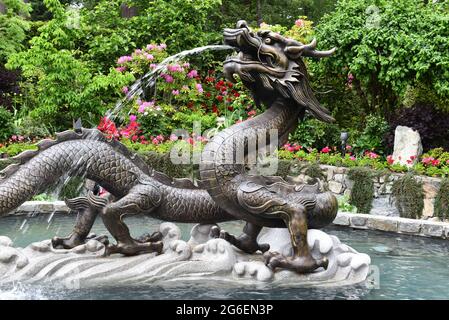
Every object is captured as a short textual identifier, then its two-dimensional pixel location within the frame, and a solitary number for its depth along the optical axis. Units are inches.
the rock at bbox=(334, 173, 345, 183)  373.1
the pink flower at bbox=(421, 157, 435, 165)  357.4
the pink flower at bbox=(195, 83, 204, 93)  552.7
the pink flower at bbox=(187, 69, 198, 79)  557.6
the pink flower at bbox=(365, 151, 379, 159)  406.2
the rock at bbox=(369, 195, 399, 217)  349.7
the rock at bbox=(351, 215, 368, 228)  315.0
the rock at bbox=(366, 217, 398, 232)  306.2
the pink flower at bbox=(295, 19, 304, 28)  572.4
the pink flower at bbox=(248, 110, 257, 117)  524.6
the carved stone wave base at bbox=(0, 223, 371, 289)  205.0
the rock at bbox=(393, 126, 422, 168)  413.4
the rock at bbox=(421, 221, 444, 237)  293.4
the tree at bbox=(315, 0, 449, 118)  436.1
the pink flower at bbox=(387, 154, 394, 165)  374.4
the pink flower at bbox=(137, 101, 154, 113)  507.8
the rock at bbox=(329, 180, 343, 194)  373.7
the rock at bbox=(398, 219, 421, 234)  299.3
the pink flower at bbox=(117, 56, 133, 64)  548.7
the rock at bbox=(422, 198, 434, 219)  332.5
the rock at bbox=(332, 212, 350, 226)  318.7
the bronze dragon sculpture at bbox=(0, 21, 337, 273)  211.9
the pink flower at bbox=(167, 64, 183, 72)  538.0
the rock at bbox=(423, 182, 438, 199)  331.9
